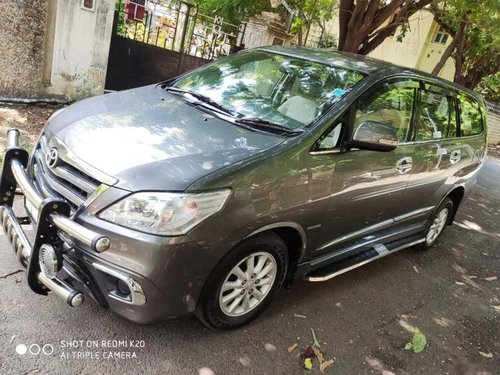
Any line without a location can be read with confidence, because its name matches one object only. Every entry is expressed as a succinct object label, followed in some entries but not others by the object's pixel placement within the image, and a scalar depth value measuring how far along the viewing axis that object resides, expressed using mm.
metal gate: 7588
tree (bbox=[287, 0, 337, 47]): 9227
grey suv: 2342
